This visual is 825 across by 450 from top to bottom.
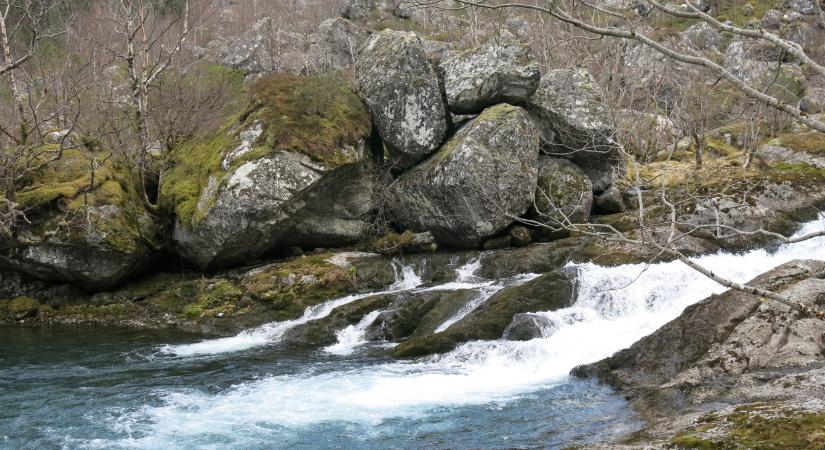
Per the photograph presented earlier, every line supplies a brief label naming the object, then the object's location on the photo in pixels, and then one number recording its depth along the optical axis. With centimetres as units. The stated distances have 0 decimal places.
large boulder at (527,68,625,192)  1944
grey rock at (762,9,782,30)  5258
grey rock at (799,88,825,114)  3228
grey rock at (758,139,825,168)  2223
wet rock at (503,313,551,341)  1208
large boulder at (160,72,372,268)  1753
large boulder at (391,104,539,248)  1800
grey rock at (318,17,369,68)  5166
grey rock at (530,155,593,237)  1897
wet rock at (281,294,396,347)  1452
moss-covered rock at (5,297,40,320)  1739
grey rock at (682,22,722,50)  5181
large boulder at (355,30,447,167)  1933
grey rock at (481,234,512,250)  1825
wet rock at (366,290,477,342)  1419
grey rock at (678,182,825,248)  1678
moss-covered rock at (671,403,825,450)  485
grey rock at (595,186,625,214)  2056
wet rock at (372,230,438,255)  1830
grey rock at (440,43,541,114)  1911
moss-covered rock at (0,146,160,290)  1717
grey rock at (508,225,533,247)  1822
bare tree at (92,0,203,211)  1947
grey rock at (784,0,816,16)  5275
